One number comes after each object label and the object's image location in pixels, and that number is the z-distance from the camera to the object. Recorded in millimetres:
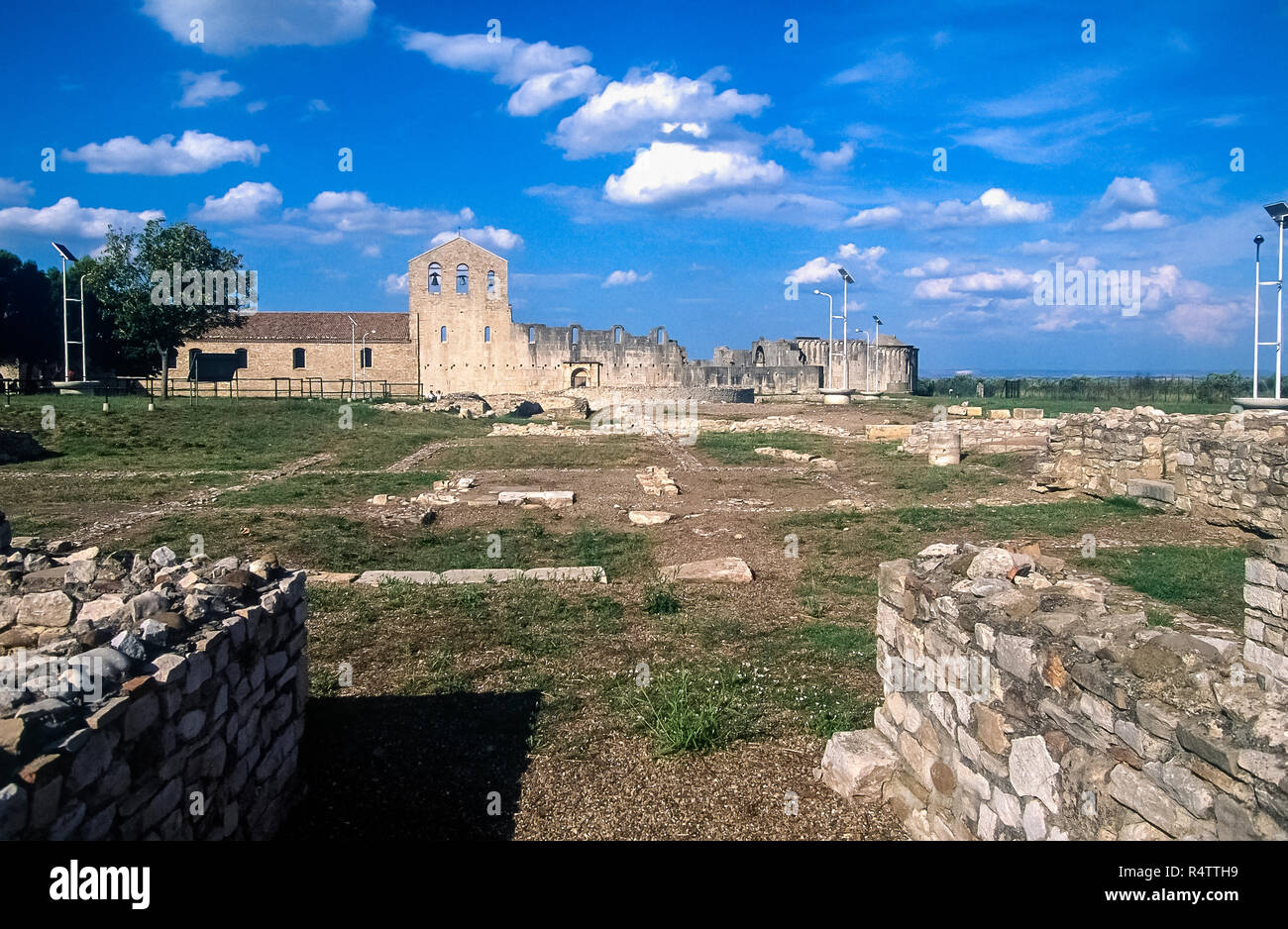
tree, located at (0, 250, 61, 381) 41562
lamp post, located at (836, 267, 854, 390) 34762
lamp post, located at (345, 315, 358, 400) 50500
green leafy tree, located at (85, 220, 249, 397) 34125
